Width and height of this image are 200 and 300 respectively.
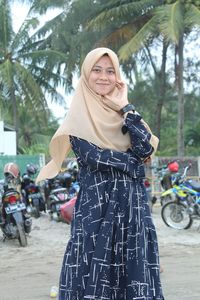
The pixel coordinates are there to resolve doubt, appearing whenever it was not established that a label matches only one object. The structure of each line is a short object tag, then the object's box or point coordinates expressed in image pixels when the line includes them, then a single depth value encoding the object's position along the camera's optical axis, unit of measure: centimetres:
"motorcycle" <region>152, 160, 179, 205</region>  1091
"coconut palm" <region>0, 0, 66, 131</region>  2369
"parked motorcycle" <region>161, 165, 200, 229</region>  864
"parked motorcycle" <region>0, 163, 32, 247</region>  730
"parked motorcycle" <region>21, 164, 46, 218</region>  995
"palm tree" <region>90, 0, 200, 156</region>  1852
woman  254
